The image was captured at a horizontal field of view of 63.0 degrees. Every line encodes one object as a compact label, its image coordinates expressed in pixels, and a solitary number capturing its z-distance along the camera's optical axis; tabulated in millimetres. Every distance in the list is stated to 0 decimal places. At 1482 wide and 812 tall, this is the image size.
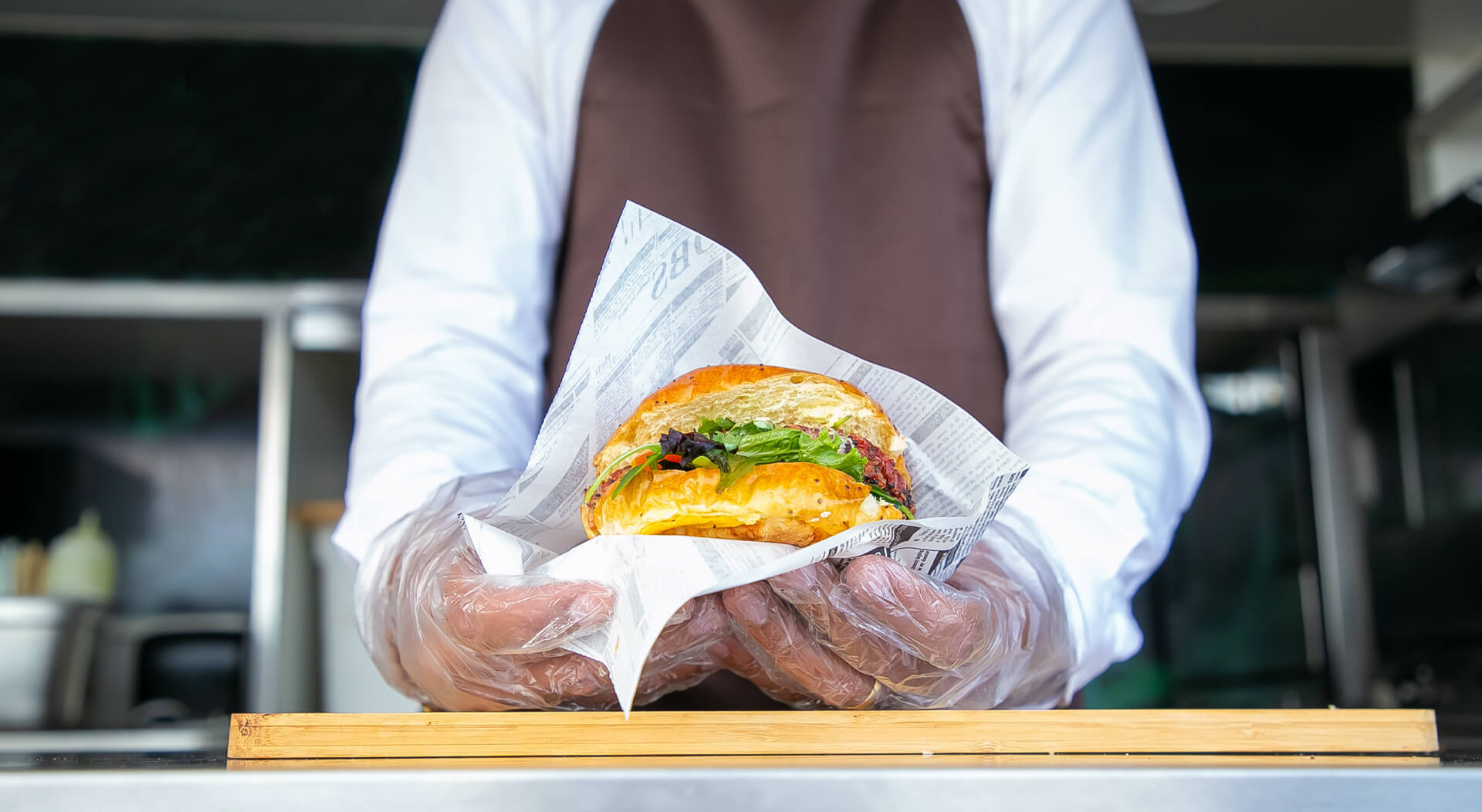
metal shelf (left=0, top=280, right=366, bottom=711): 2324
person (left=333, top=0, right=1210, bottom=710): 968
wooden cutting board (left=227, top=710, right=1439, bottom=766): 569
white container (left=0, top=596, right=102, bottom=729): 2230
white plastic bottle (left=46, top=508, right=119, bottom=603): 2561
